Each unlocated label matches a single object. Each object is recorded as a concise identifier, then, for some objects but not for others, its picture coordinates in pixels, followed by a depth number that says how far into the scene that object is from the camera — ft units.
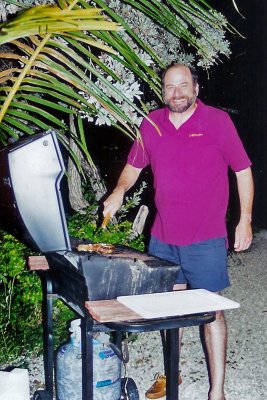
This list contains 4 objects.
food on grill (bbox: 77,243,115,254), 8.06
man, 10.25
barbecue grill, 5.78
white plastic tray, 6.32
